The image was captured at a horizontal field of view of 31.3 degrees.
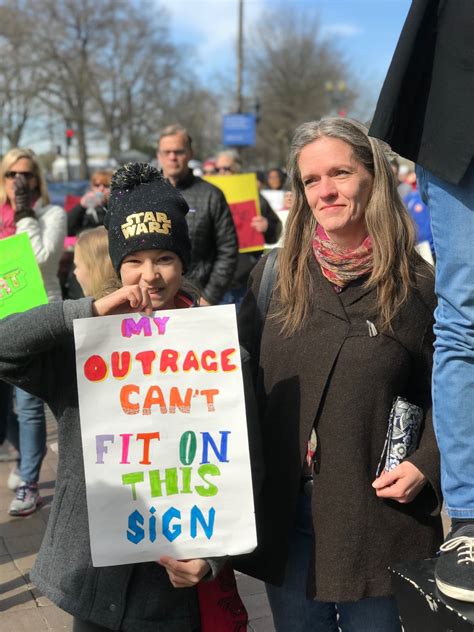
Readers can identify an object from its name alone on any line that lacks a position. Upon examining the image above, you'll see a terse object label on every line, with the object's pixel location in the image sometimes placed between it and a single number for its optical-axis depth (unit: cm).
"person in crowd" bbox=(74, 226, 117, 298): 305
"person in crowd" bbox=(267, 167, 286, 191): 1116
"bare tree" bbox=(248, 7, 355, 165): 5134
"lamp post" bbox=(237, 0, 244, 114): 2816
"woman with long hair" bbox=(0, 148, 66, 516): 508
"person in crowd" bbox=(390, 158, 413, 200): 901
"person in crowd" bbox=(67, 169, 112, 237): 737
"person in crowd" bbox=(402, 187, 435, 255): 661
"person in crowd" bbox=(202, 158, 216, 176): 1056
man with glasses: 595
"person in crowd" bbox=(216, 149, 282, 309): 704
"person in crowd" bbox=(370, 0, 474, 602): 194
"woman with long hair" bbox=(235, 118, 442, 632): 226
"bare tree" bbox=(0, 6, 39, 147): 4300
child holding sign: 213
